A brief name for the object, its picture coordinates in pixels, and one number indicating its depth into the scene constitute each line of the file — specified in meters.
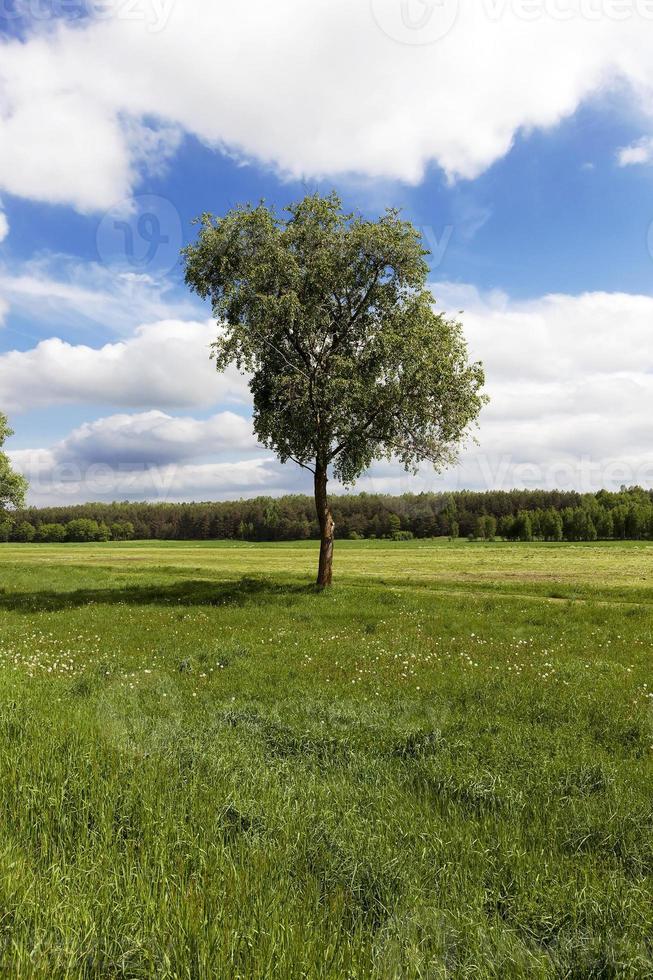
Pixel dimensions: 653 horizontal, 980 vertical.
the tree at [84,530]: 197.12
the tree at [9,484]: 49.22
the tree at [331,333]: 28.27
